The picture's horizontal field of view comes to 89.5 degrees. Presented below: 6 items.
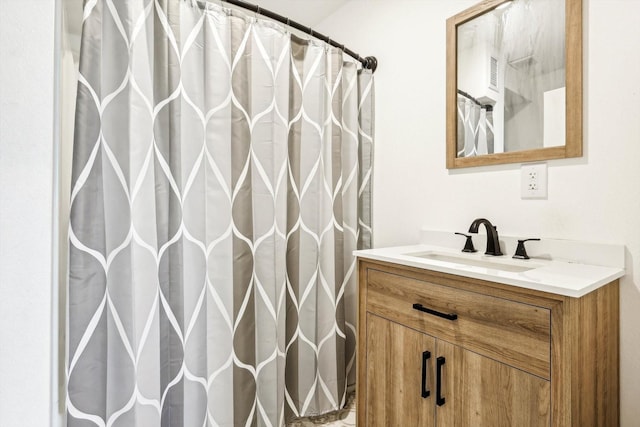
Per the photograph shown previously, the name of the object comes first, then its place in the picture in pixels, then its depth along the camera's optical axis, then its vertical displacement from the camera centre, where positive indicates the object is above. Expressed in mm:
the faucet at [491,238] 1276 -90
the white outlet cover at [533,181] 1217 +134
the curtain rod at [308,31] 1347 +887
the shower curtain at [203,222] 1051 -33
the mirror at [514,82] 1151 +538
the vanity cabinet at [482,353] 830 -422
